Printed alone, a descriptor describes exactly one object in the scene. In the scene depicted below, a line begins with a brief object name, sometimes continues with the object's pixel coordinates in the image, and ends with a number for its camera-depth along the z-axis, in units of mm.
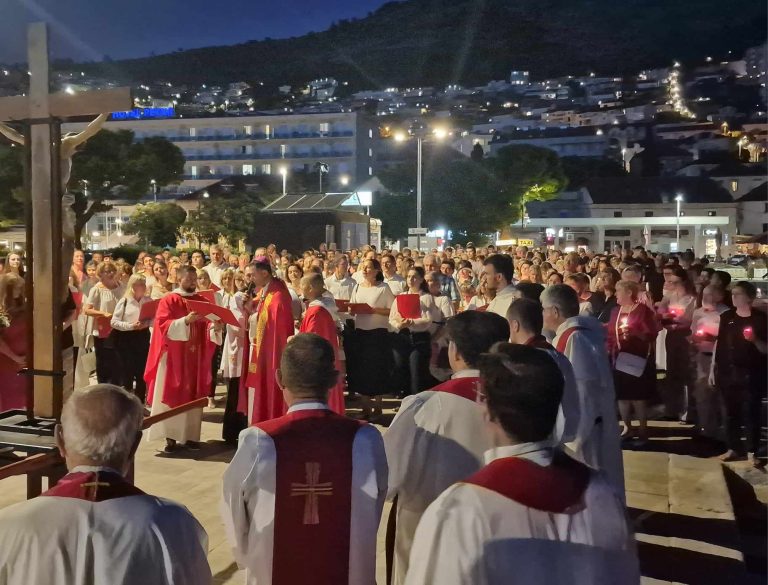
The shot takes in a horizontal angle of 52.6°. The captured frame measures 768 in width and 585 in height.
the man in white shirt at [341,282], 12242
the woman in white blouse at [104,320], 9703
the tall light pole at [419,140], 26992
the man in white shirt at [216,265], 13900
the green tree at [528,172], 64812
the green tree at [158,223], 46219
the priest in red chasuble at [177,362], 7984
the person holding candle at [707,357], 8367
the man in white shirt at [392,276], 11984
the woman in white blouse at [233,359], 8406
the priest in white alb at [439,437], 3484
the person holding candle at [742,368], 7371
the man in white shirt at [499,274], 6652
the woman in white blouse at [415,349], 9781
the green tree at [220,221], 44875
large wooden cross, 3648
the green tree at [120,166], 41622
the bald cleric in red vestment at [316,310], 7160
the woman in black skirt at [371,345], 9922
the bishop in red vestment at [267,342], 7008
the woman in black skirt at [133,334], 9180
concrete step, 5219
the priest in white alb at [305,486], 3104
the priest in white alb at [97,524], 2109
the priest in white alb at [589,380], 4859
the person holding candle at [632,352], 8203
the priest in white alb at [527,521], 2070
